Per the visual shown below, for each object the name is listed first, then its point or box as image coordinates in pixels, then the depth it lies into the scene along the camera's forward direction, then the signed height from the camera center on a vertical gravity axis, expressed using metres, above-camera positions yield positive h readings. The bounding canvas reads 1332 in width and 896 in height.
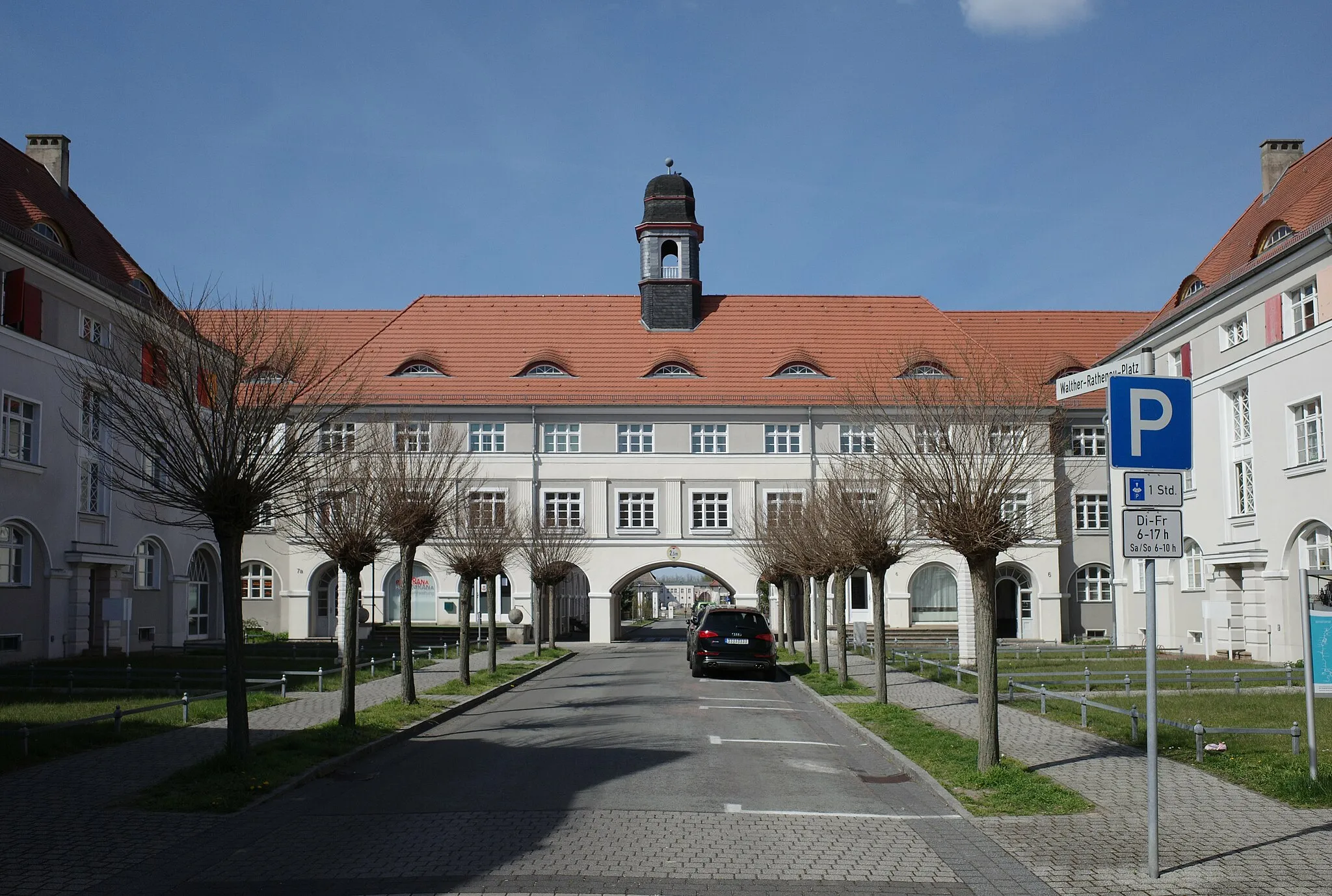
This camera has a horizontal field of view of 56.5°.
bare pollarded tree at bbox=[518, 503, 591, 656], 37.72 +0.17
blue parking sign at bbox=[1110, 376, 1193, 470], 8.78 +0.93
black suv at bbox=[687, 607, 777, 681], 28.11 -1.87
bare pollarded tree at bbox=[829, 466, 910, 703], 23.00 +0.48
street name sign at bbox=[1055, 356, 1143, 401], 9.05 +1.34
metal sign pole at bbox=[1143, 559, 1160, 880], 8.32 -1.39
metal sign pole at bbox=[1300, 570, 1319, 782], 11.70 -1.03
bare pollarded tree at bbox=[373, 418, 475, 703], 20.45 +0.98
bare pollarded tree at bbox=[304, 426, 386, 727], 16.50 +0.48
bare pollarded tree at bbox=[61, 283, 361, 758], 13.13 +1.42
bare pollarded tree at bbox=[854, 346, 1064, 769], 13.57 +0.96
